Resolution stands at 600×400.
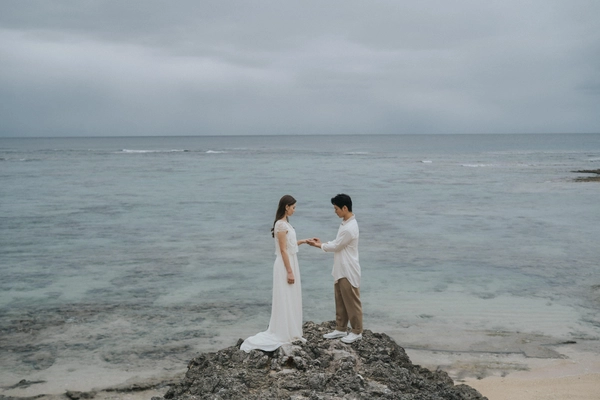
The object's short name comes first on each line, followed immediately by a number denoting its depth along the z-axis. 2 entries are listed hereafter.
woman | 6.16
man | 6.36
